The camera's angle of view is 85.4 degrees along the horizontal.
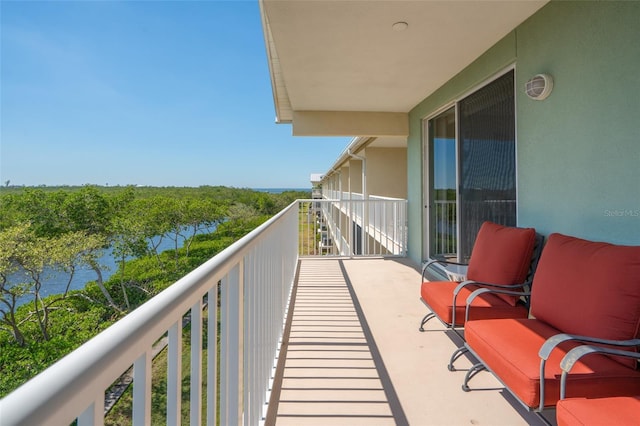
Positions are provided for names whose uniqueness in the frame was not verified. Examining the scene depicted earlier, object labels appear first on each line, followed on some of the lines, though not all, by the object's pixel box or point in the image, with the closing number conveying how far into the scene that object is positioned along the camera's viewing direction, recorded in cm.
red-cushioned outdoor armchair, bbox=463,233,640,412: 160
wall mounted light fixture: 271
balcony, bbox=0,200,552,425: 51
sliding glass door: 345
